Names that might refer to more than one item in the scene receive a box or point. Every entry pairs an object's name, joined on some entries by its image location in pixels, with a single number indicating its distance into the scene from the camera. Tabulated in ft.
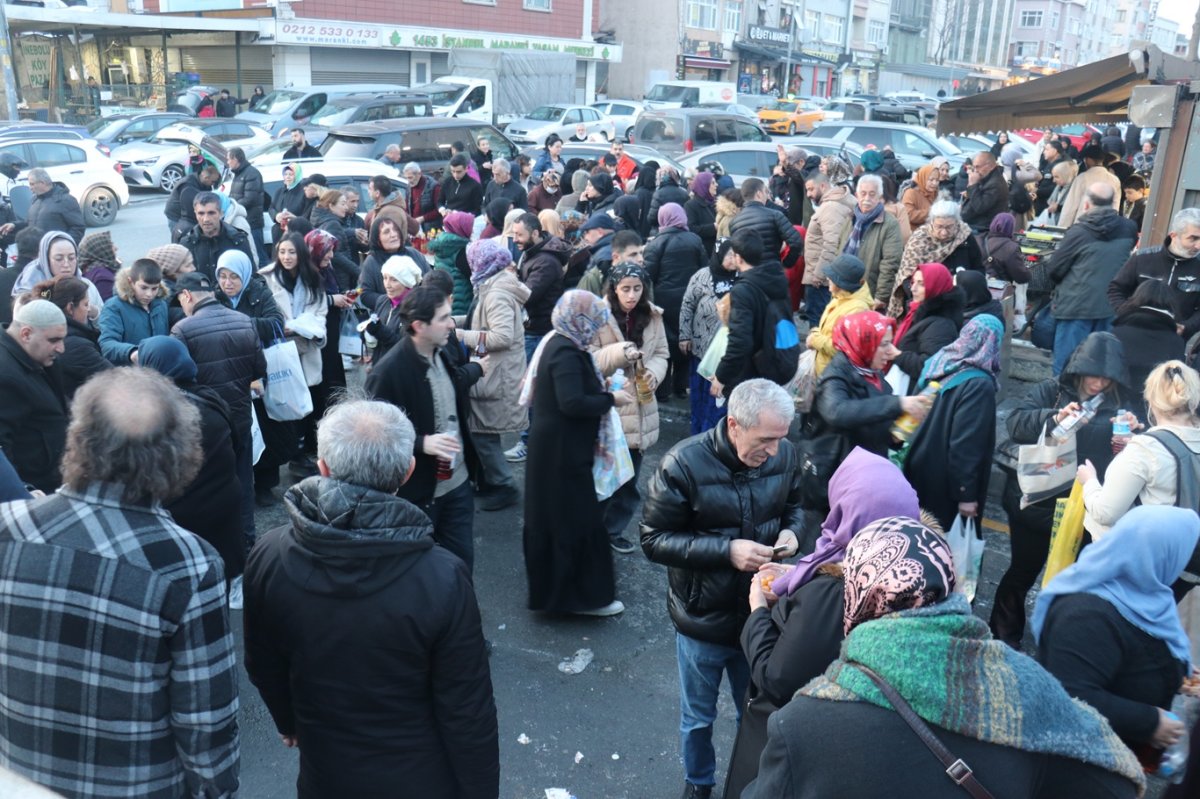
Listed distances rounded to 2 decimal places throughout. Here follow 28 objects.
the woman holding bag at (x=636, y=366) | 18.65
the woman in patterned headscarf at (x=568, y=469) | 14.94
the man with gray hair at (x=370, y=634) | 7.99
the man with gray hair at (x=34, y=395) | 14.01
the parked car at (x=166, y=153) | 64.54
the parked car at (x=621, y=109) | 90.58
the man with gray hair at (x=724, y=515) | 10.59
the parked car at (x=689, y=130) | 61.87
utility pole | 69.41
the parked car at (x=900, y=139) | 66.33
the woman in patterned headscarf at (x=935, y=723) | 5.98
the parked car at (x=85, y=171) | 51.81
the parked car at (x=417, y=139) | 51.06
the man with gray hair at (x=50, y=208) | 30.32
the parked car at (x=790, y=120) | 103.86
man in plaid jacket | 7.33
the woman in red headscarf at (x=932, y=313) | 17.97
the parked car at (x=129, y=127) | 68.13
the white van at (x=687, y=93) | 106.11
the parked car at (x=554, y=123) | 82.48
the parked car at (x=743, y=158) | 52.85
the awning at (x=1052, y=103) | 33.84
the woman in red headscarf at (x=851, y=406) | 14.12
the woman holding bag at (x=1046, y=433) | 13.58
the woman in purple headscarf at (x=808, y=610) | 7.99
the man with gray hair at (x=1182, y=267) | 20.56
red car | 75.13
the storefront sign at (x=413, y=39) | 110.93
